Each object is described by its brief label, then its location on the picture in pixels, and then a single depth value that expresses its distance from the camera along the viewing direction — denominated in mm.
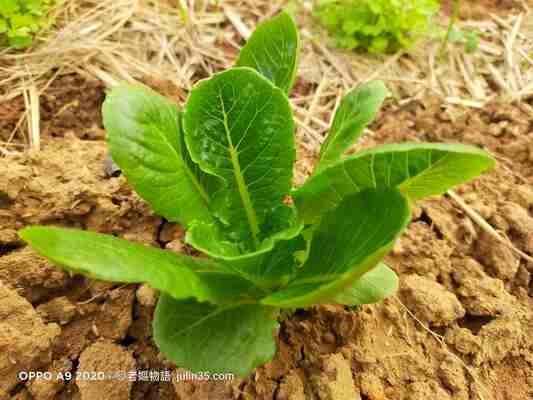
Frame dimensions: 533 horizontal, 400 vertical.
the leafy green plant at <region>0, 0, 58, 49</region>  375
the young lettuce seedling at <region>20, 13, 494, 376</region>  202
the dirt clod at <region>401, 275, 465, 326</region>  285
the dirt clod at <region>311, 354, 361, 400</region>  243
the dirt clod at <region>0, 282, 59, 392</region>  233
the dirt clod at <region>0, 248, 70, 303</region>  259
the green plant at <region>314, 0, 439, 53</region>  470
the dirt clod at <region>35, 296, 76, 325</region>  257
